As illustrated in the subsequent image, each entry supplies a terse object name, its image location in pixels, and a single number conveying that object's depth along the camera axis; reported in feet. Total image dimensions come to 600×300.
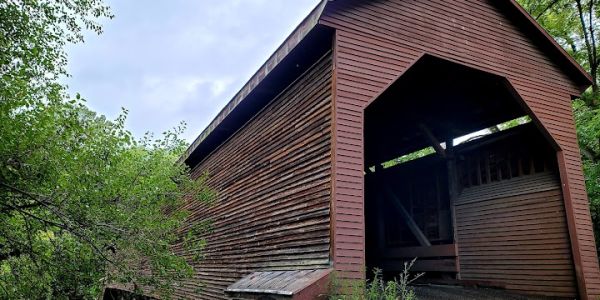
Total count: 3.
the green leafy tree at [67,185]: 17.78
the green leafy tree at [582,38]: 46.37
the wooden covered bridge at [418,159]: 22.34
